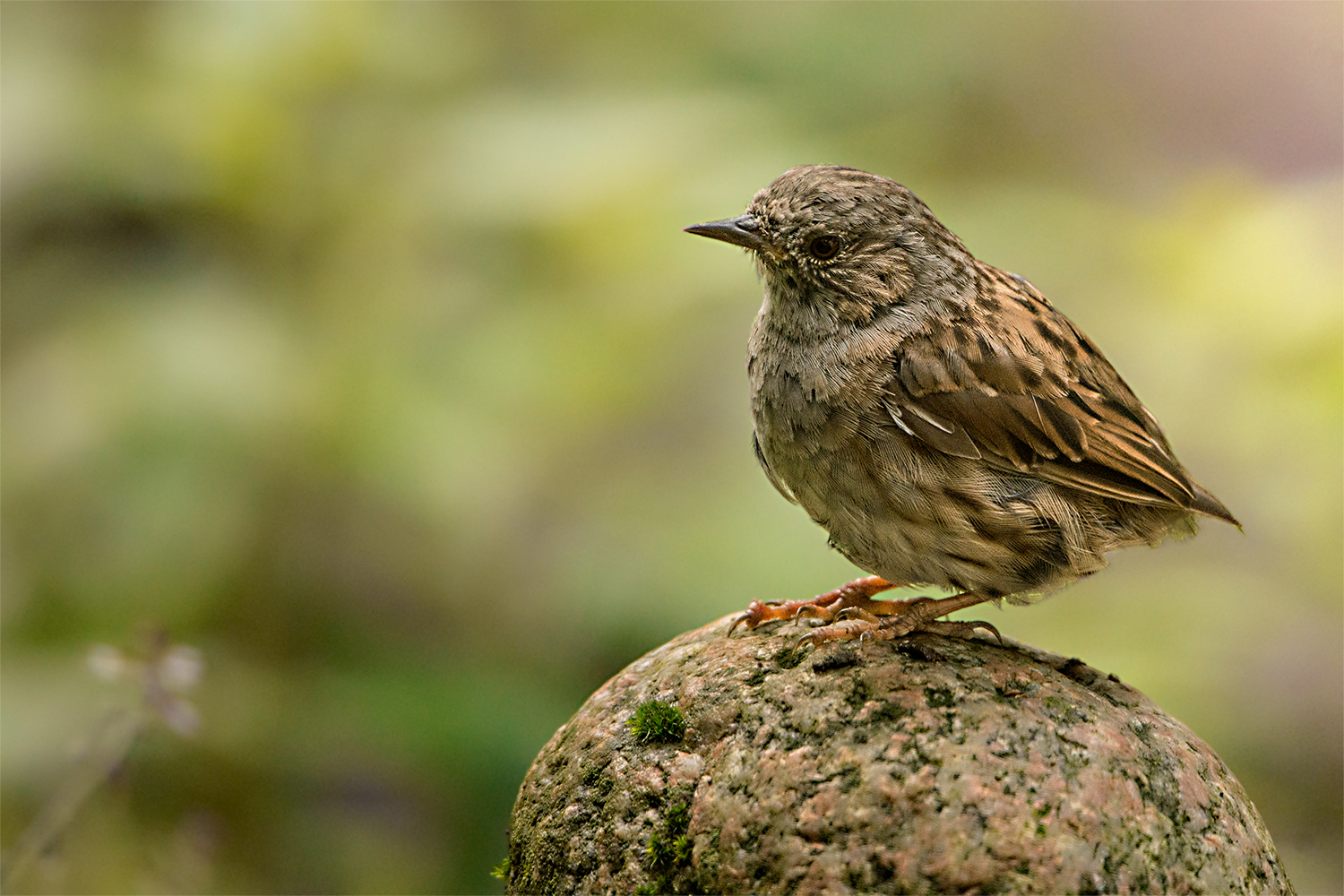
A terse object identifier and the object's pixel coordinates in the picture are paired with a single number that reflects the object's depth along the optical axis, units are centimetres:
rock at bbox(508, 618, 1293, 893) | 547
